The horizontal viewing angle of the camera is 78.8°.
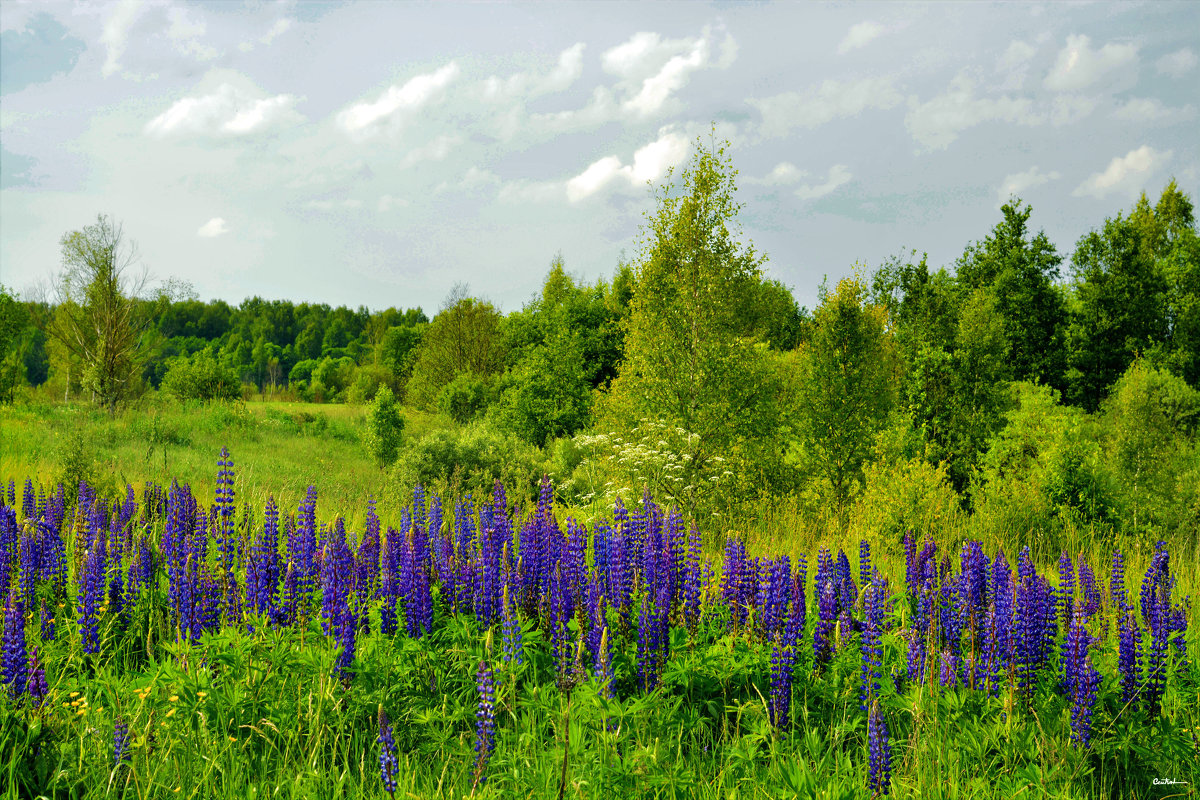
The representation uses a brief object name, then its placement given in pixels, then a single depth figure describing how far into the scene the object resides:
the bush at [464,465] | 16.34
